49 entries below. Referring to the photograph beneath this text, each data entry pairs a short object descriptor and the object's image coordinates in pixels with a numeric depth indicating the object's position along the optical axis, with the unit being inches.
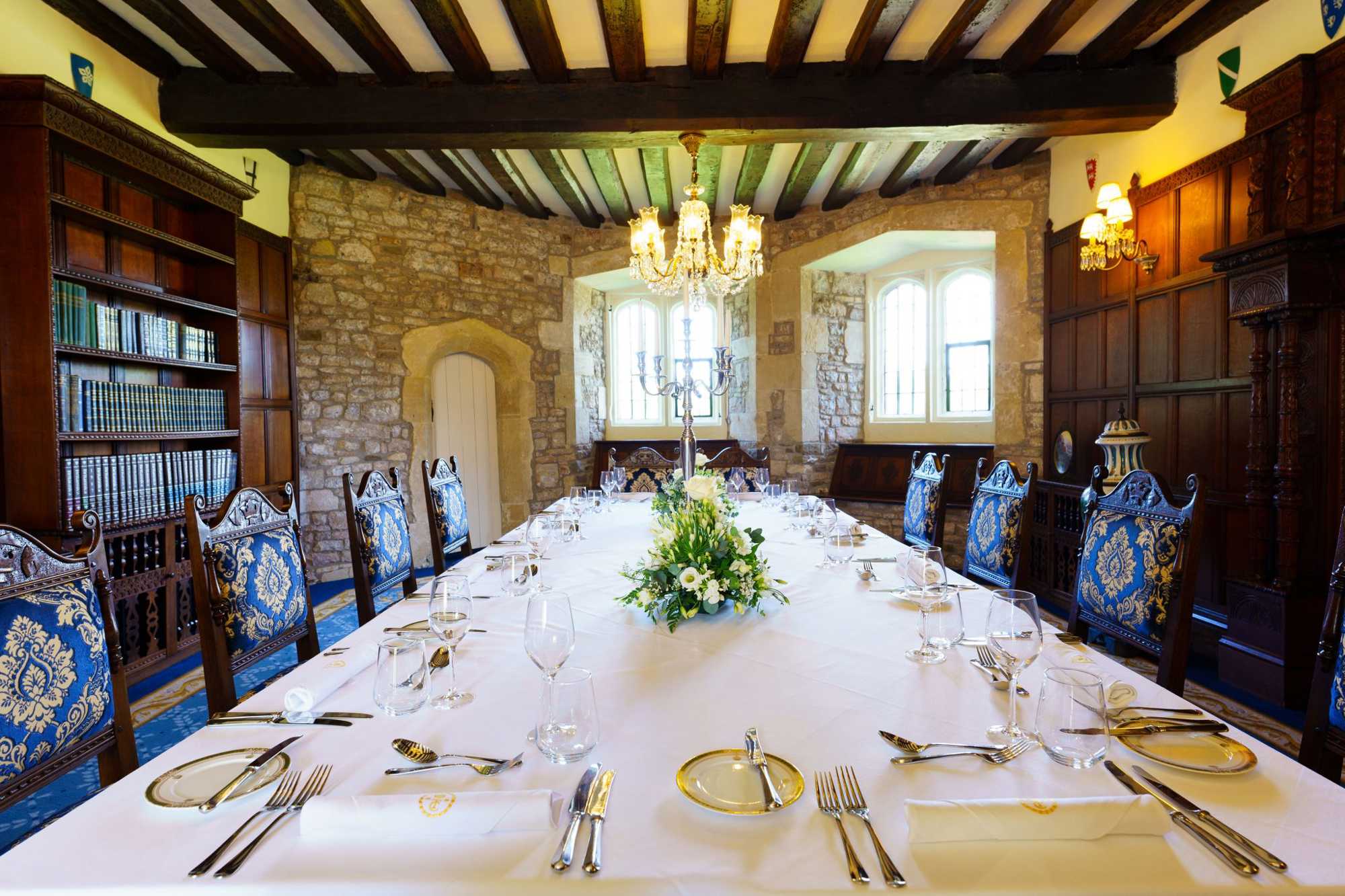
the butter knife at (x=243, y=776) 32.2
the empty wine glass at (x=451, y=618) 44.9
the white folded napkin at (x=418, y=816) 29.9
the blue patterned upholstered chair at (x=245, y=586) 58.8
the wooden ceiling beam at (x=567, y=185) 181.9
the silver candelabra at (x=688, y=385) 119.6
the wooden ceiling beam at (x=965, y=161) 177.4
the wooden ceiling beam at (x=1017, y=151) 177.3
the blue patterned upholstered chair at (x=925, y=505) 116.2
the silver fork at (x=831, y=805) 27.2
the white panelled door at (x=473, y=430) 225.6
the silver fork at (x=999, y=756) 36.0
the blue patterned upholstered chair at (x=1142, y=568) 59.8
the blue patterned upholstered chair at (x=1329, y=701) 44.3
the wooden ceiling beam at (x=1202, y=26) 116.3
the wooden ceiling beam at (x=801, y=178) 177.9
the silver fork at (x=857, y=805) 27.1
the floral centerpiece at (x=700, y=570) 59.4
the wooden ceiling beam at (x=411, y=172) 181.3
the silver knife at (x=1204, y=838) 27.2
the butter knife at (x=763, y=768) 32.0
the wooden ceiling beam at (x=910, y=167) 173.3
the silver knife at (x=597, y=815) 28.1
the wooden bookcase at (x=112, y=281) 106.4
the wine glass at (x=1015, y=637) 41.5
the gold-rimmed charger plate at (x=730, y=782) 32.2
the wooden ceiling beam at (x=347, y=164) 179.2
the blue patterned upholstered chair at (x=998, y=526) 90.6
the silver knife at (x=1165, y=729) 38.5
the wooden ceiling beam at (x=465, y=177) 182.2
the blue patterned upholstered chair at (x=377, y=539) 85.0
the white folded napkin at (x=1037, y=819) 29.1
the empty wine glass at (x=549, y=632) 41.8
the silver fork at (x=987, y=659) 48.9
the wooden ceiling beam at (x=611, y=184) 183.8
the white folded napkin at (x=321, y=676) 41.7
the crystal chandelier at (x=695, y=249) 139.8
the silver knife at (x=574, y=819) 28.4
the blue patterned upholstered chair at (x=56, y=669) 41.7
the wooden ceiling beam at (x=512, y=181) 182.2
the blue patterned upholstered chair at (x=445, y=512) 110.2
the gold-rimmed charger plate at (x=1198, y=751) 34.9
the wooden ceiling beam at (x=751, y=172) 179.9
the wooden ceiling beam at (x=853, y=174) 179.0
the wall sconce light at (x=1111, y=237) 133.6
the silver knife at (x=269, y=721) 41.4
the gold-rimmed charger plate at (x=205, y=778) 33.0
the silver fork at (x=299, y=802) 27.9
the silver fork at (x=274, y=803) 27.7
